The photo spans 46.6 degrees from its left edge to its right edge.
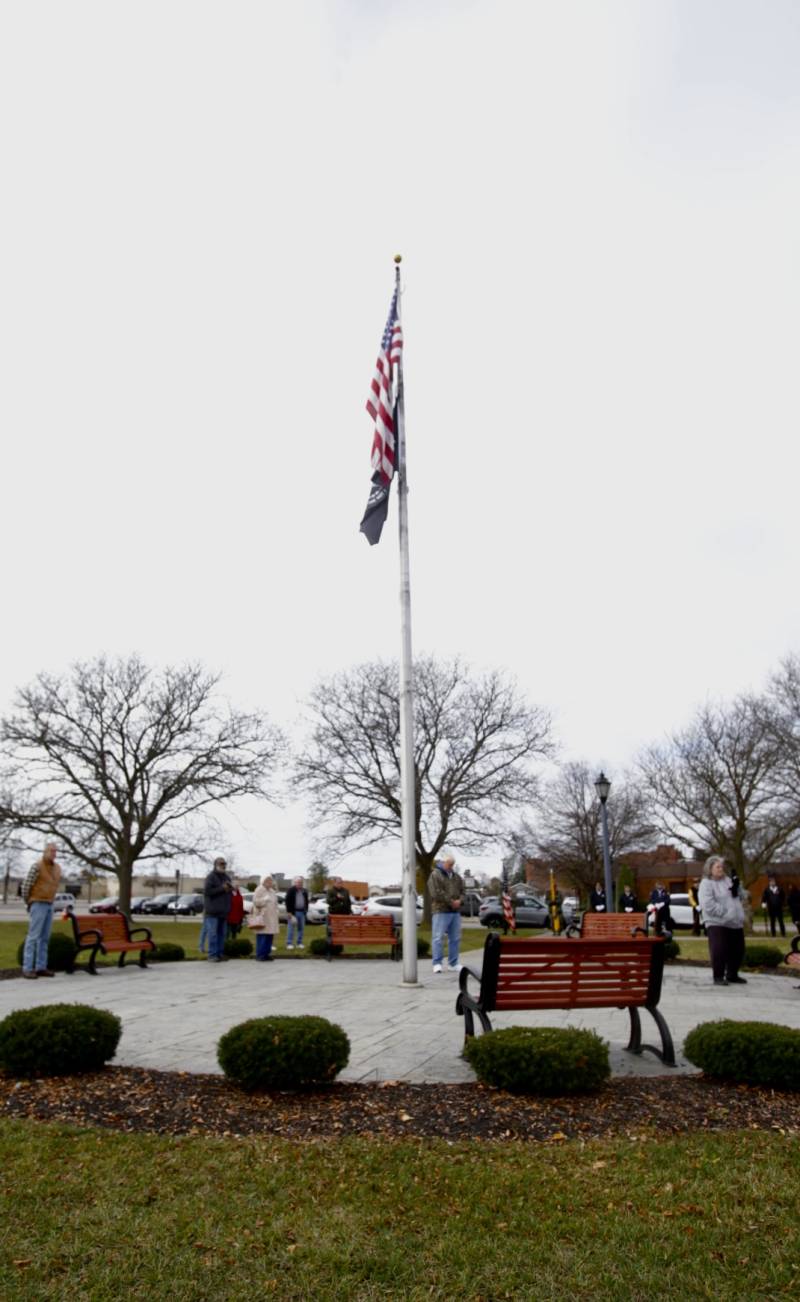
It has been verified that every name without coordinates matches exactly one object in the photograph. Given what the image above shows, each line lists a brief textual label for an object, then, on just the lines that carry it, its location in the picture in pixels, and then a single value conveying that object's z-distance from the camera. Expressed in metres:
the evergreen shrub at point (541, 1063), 5.25
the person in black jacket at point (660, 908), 17.48
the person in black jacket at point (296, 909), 19.92
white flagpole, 11.02
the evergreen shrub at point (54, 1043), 5.77
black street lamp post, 23.24
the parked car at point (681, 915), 38.22
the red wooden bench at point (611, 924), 15.44
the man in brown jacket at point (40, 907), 12.00
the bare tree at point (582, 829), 53.53
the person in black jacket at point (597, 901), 30.93
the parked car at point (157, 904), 60.03
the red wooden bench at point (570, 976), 6.06
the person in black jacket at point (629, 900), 29.91
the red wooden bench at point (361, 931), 16.45
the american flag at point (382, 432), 12.16
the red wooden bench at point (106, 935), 12.87
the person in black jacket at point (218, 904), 15.75
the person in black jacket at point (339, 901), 20.83
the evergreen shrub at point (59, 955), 13.77
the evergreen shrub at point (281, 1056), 5.36
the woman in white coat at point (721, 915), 10.98
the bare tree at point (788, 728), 36.00
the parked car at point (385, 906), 36.06
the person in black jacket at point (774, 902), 26.38
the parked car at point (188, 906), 57.91
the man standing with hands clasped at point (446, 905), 12.16
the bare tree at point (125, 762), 36.16
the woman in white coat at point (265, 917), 15.84
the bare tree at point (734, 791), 38.66
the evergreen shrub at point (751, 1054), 5.44
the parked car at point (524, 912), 38.88
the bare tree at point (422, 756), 37.78
